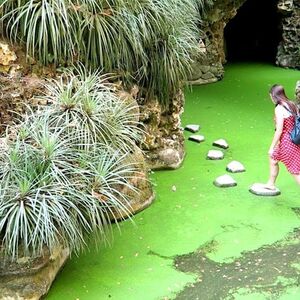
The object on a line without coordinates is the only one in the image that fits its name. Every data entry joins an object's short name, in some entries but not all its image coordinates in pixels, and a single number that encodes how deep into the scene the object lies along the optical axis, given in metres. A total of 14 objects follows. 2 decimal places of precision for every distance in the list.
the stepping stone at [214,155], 5.88
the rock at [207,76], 9.32
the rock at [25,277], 3.34
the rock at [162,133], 5.35
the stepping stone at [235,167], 5.53
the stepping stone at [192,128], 6.80
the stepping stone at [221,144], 6.23
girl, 4.64
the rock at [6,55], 4.21
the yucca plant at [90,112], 3.93
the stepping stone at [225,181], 5.16
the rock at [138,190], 4.47
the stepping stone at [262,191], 4.94
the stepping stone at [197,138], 6.42
